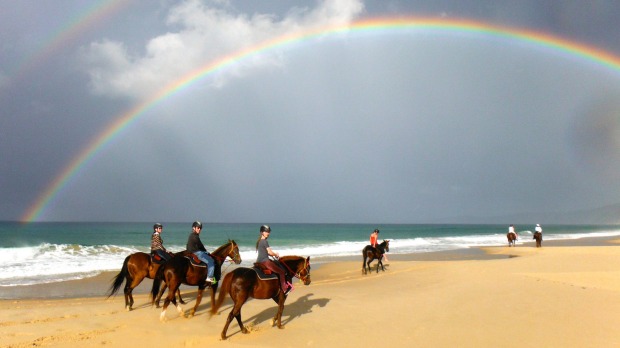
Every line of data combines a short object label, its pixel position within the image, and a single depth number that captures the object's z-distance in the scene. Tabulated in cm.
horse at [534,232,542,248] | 3644
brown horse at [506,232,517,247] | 3953
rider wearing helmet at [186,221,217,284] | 1077
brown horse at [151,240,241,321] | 1010
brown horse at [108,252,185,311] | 1179
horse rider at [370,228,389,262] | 2028
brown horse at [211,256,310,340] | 829
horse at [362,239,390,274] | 2005
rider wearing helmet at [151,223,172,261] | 1182
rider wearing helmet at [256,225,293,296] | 888
